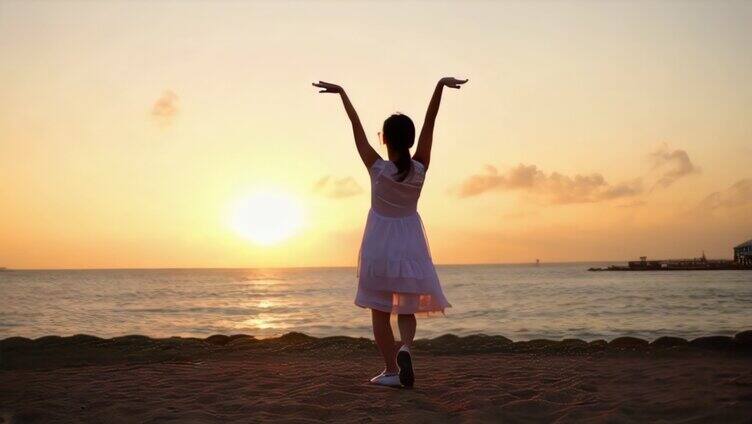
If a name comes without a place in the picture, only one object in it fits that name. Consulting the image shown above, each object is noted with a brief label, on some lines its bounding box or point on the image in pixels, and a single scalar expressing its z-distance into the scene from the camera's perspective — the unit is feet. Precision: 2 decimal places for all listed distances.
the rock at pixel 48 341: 26.68
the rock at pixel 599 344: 25.34
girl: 16.53
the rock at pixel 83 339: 27.37
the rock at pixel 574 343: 25.68
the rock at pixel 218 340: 28.34
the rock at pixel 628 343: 24.90
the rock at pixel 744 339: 23.35
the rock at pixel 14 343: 26.20
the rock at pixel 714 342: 23.39
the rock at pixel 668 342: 24.75
